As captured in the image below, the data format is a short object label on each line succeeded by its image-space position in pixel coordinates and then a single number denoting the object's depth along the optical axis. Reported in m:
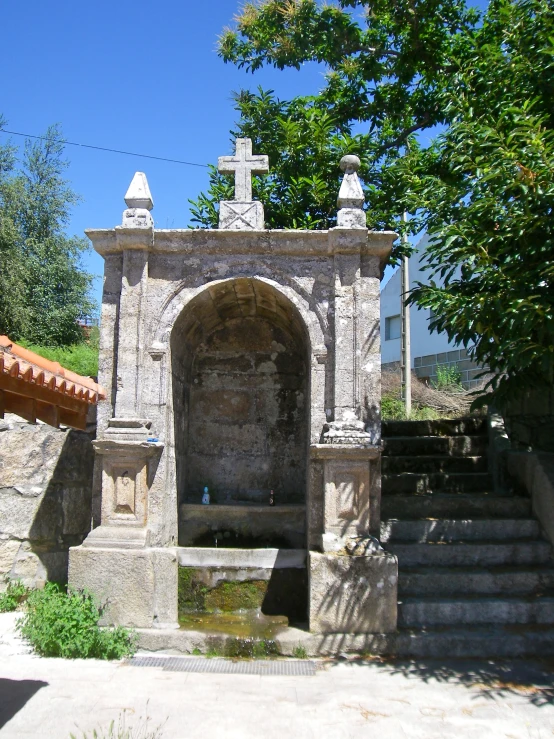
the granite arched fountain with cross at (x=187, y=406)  5.19
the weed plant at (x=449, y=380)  14.92
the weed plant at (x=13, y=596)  5.93
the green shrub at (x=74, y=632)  4.84
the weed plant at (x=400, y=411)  12.86
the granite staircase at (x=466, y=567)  5.00
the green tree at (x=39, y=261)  16.78
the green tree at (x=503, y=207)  4.52
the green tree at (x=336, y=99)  8.56
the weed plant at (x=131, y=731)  3.53
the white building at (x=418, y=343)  19.31
